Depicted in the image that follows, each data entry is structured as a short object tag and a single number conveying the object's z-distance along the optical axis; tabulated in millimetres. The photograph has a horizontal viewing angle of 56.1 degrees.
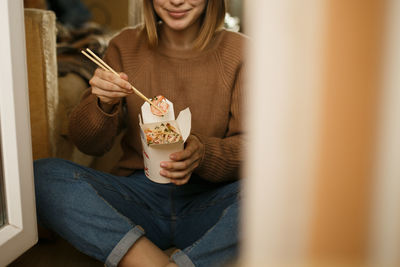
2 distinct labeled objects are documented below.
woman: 875
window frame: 692
